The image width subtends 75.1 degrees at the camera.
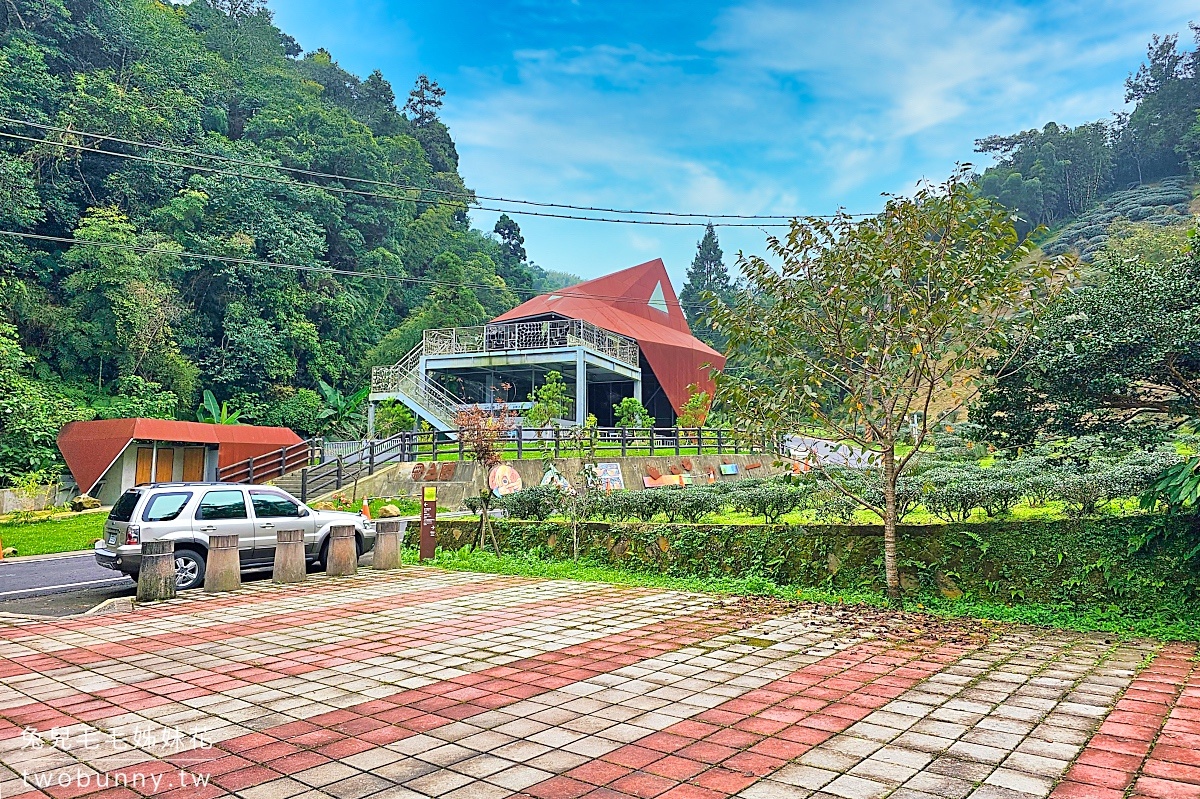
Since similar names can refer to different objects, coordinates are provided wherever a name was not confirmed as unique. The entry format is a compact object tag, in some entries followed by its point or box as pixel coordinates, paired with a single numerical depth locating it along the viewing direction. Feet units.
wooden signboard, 39.14
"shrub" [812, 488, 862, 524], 29.76
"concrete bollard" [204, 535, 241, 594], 29.84
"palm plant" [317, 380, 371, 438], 115.34
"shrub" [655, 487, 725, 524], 35.37
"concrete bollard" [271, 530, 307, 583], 32.42
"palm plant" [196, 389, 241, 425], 98.36
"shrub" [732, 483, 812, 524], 33.47
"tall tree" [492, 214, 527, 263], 223.51
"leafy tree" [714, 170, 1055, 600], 23.18
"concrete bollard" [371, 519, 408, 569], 36.55
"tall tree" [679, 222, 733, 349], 258.37
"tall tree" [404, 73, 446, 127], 217.56
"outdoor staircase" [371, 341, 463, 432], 93.25
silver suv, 30.53
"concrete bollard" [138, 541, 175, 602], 27.71
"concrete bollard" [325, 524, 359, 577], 34.27
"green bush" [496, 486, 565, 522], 39.55
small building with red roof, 70.28
